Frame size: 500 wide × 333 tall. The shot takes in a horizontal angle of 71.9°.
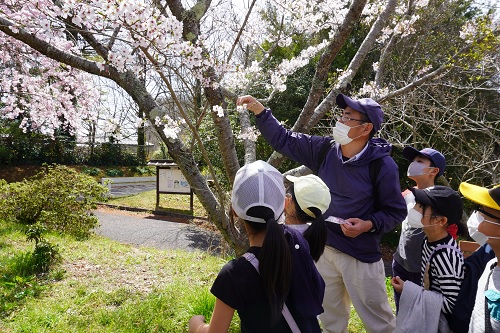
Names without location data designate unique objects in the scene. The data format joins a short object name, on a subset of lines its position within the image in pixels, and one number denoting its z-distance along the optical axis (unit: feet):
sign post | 37.47
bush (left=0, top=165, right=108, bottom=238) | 21.62
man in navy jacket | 6.90
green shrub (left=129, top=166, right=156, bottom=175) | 66.28
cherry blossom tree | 7.50
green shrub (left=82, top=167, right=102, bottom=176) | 58.44
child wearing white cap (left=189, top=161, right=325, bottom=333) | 3.91
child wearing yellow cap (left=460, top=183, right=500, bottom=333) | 4.50
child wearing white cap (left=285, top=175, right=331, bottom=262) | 5.09
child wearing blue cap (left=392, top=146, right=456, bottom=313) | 7.59
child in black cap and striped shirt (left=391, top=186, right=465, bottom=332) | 5.66
